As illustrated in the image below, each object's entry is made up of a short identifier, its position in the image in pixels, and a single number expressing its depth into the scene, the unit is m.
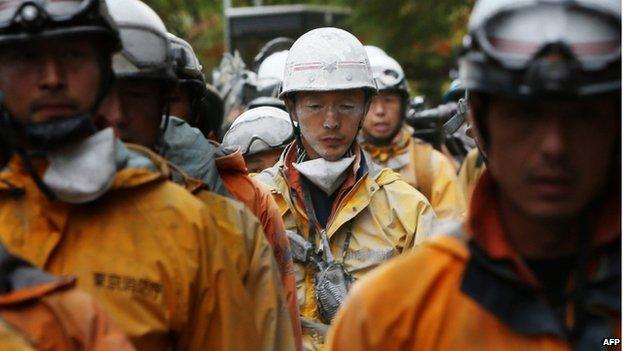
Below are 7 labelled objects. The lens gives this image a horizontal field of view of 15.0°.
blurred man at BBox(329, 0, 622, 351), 5.58
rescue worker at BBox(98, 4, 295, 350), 8.26
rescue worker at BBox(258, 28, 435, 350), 11.41
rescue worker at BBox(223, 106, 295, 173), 14.32
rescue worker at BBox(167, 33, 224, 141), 9.94
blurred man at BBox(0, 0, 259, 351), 7.19
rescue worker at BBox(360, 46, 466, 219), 16.82
